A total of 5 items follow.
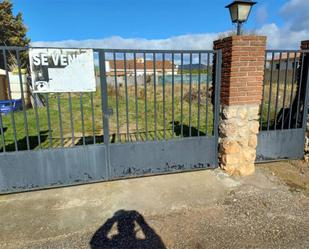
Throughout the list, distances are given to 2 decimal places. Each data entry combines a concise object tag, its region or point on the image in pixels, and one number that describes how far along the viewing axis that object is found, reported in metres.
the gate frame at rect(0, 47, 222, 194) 3.31
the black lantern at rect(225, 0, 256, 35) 3.57
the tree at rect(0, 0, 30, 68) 22.49
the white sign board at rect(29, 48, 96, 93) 3.16
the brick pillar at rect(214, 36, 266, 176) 3.46
